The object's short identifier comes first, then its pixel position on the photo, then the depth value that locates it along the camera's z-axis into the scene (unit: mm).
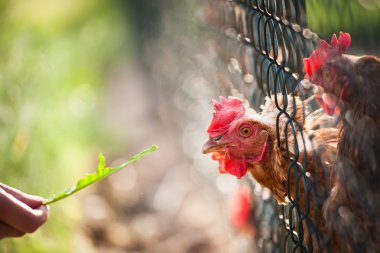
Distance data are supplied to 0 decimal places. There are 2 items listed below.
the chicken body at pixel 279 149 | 2416
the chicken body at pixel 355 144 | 2068
